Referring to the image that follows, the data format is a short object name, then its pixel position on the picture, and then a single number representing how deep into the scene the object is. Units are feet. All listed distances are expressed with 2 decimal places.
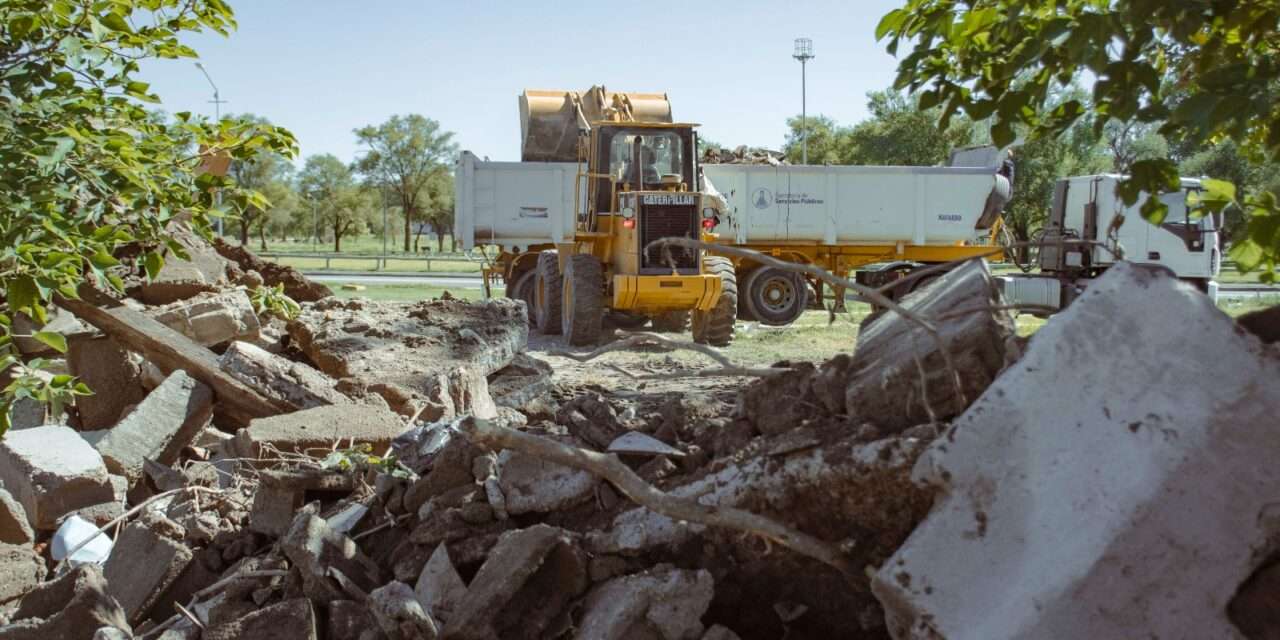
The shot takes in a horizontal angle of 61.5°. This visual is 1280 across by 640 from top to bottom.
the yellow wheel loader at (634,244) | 44.04
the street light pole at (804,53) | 122.01
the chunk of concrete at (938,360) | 10.66
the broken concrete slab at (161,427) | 22.33
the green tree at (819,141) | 143.84
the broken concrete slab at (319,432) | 20.31
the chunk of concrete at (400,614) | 11.41
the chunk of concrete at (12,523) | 19.08
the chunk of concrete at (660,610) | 10.64
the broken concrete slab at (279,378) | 24.49
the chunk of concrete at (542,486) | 12.86
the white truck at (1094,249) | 54.13
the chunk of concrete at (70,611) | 13.79
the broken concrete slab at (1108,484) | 8.46
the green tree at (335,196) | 196.75
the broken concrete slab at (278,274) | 39.29
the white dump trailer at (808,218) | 57.11
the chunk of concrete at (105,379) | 26.22
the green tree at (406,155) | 165.37
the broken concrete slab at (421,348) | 25.84
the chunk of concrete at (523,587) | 11.23
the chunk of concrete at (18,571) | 16.92
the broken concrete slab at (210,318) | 27.94
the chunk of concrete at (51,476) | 19.95
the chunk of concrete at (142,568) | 14.80
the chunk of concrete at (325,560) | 12.72
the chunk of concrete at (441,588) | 11.78
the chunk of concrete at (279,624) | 12.18
